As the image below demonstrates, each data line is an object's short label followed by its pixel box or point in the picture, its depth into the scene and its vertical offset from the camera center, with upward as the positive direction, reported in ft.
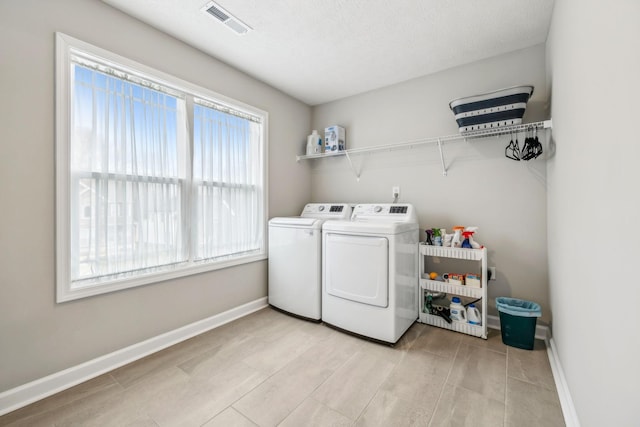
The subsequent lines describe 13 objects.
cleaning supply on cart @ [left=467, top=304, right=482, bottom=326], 7.30 -2.83
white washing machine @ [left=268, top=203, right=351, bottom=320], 8.20 -1.62
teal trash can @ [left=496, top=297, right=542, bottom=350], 6.40 -2.72
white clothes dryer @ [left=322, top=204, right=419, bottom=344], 6.79 -1.68
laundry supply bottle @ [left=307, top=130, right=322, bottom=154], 10.77 +2.94
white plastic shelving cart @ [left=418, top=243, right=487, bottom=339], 7.08 -2.08
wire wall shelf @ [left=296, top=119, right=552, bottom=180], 6.66 +2.27
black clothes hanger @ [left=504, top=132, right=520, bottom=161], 7.26 +1.74
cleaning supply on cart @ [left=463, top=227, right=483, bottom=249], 7.40 -0.68
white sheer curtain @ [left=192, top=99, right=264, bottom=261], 7.68 +1.02
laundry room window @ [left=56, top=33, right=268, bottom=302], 5.42 +0.99
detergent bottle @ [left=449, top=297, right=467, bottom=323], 7.47 -2.77
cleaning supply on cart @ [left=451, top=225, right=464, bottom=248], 7.59 -0.69
